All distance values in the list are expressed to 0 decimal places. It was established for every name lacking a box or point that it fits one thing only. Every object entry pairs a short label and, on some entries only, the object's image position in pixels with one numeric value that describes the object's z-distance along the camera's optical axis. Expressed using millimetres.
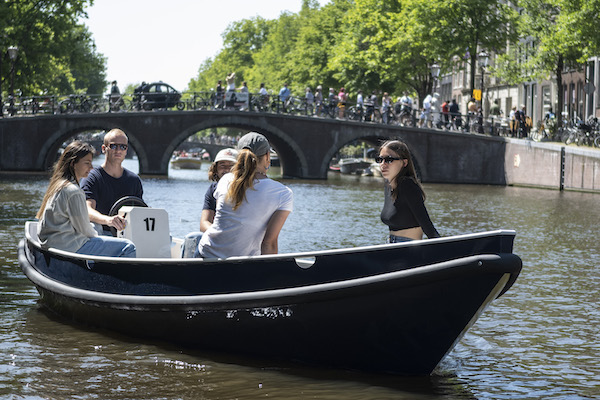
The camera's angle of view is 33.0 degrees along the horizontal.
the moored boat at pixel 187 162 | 65688
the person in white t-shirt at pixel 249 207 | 6199
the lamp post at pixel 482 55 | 37050
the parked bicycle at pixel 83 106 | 38719
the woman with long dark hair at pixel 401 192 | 6230
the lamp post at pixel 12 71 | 35094
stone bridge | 37781
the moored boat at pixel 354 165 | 50912
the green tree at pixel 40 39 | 39156
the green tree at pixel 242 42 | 79062
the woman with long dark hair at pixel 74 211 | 7281
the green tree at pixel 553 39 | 29422
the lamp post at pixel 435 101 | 36256
